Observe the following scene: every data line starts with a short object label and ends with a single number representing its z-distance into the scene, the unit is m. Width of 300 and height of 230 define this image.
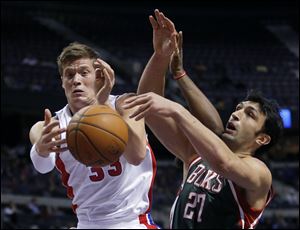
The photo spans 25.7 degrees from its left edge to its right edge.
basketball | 3.60
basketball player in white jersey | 4.18
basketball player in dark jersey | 3.49
